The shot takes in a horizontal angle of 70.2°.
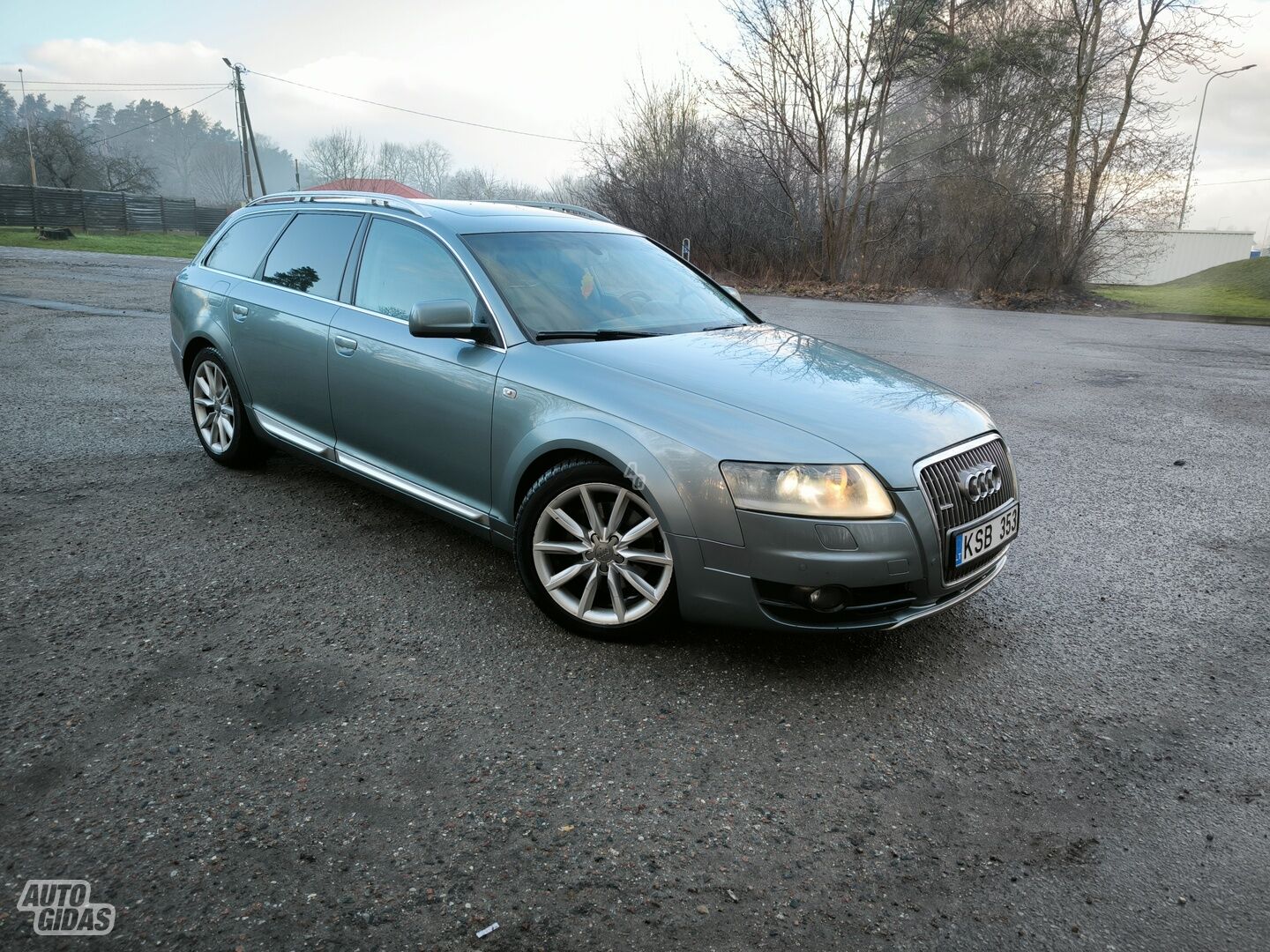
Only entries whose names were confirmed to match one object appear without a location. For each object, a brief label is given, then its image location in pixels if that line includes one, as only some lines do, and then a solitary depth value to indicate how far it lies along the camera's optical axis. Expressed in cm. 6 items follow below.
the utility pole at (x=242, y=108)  4678
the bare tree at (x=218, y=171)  12556
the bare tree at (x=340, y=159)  9494
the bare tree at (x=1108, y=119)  2244
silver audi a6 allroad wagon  321
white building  4497
